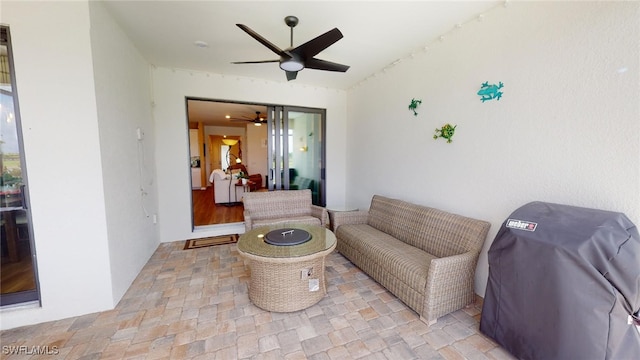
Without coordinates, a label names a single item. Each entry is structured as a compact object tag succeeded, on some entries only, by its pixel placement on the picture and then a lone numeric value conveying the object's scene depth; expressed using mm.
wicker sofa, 2010
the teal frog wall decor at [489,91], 2164
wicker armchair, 3639
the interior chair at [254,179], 7285
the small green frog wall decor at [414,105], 3022
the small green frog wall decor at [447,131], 2589
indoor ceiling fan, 6486
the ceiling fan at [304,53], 1985
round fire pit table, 2107
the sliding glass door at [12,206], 1826
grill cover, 1283
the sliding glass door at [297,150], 4387
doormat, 3727
